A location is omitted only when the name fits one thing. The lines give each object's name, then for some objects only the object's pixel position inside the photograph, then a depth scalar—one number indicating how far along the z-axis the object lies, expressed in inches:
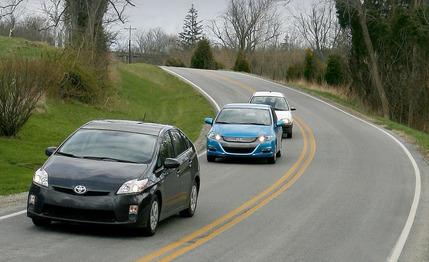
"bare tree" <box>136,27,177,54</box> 5477.4
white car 1224.8
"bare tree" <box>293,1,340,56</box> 4442.9
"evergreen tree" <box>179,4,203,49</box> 5270.7
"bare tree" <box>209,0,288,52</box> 4424.2
